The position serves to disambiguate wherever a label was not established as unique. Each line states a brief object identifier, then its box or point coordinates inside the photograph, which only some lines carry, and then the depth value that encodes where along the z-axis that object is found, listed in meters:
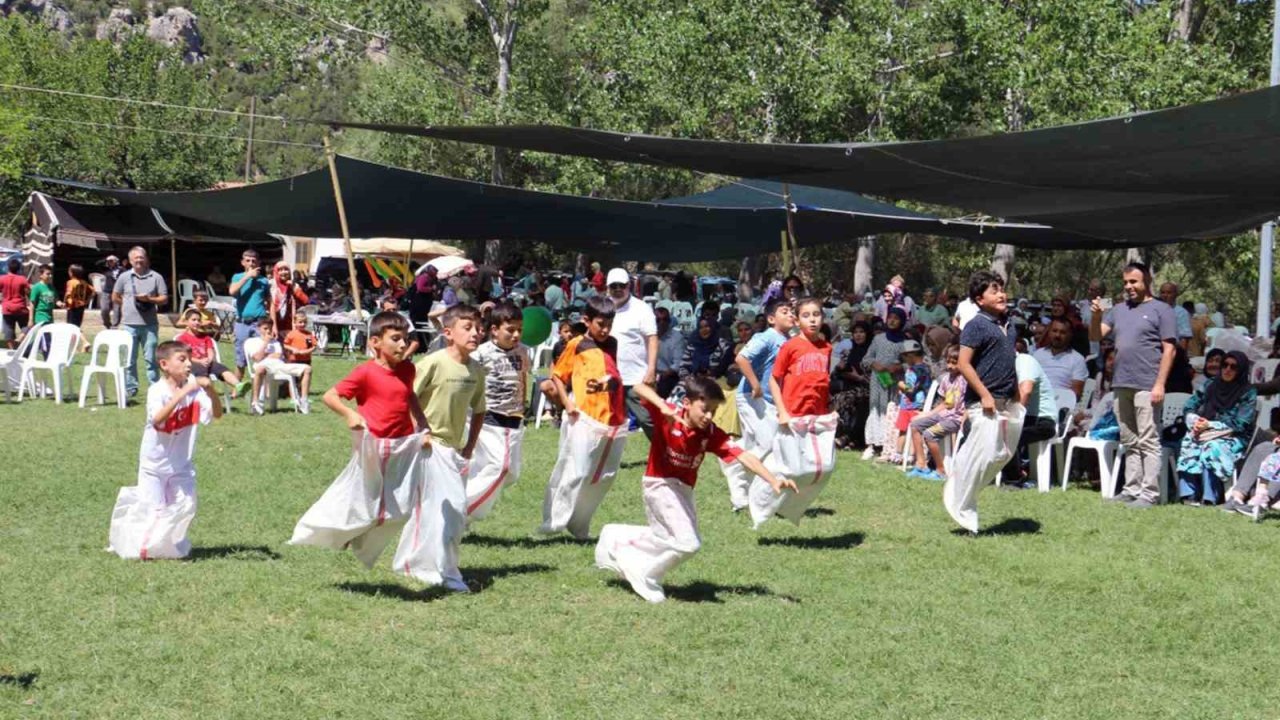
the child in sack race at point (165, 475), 8.59
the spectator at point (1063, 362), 13.59
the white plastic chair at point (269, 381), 17.09
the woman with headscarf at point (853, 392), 15.37
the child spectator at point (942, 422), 13.10
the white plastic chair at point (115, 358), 17.02
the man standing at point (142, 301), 16.36
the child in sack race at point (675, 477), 7.82
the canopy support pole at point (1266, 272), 19.14
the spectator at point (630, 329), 12.12
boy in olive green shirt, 7.98
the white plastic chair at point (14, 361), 17.55
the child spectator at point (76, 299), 22.36
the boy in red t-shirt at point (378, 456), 7.77
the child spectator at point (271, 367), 16.92
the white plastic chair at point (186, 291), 32.31
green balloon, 13.98
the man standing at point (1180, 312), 16.11
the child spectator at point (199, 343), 13.48
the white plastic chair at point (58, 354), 17.84
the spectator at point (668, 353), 15.68
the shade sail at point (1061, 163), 9.66
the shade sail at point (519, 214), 19.31
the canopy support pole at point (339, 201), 17.38
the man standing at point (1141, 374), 11.53
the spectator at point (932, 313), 20.17
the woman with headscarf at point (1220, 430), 11.73
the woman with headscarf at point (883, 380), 14.70
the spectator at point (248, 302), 17.67
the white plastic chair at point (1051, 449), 12.89
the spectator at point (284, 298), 17.42
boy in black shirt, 10.05
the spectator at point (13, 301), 21.62
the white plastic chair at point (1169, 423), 12.19
